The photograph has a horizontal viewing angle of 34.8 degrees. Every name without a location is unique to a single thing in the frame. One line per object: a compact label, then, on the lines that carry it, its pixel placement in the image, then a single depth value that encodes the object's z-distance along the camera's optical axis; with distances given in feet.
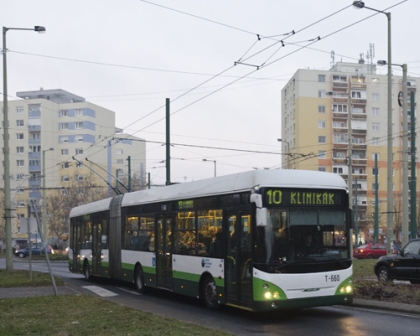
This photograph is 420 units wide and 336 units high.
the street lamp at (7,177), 86.58
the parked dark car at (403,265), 62.34
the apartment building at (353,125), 285.02
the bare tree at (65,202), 249.55
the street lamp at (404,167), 82.79
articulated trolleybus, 40.22
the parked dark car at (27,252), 195.68
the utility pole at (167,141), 86.33
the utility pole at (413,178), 90.53
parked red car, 161.48
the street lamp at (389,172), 83.20
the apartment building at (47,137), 319.06
